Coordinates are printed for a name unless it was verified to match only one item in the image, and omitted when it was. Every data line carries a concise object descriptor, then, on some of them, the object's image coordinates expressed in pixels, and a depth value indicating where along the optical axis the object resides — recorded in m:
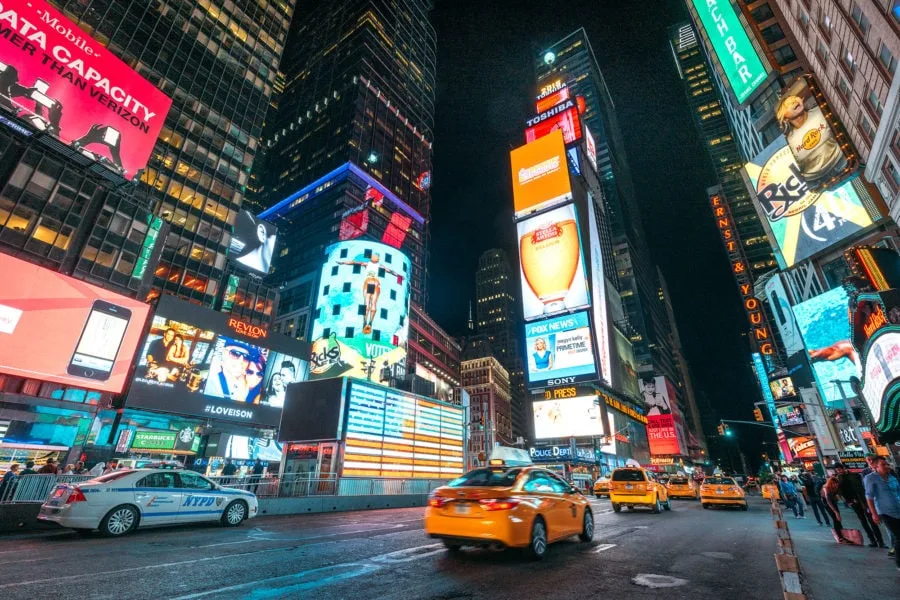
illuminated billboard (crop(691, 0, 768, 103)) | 40.78
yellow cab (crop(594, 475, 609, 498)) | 32.37
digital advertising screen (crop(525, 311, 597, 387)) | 47.81
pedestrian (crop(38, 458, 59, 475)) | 14.90
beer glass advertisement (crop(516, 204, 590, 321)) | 49.97
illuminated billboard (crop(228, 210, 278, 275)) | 43.62
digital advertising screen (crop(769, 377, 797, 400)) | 66.56
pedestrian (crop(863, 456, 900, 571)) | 7.02
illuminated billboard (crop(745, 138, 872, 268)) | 33.84
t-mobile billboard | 27.02
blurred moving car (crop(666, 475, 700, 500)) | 26.81
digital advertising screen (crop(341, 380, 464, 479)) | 26.11
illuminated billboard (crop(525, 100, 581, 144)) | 76.88
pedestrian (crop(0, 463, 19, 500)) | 10.58
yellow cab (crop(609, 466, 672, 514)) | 16.70
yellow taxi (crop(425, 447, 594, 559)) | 6.68
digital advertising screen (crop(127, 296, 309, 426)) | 32.78
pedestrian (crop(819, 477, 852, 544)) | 9.87
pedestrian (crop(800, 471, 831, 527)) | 13.67
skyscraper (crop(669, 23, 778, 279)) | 99.62
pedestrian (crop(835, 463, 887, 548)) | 9.41
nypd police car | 8.98
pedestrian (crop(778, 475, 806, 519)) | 18.36
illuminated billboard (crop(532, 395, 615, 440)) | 60.53
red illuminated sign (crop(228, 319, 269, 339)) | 39.38
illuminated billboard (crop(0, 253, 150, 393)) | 25.22
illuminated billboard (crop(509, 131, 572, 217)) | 55.47
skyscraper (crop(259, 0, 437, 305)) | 83.50
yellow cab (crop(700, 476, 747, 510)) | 19.77
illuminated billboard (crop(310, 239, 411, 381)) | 48.06
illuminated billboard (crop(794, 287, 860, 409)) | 39.28
